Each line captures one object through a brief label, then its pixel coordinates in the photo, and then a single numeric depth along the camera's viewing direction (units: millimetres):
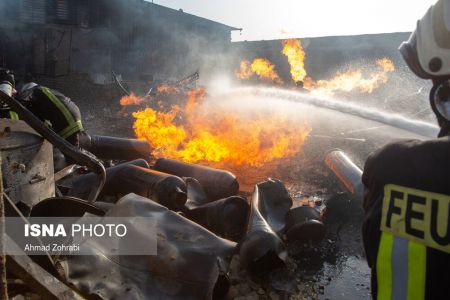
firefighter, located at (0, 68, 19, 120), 3738
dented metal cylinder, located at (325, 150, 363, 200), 5118
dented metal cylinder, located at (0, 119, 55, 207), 3197
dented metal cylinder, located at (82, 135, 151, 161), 7570
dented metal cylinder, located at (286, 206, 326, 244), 4355
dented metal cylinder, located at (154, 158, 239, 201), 5539
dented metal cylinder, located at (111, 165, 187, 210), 4805
